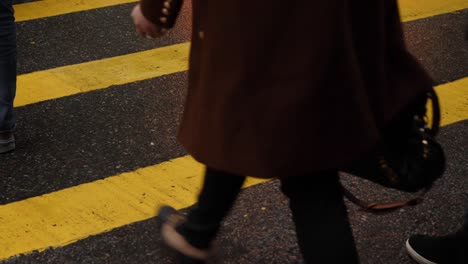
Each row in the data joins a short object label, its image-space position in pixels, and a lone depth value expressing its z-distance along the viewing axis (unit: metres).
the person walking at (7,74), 3.85
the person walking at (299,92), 2.03
